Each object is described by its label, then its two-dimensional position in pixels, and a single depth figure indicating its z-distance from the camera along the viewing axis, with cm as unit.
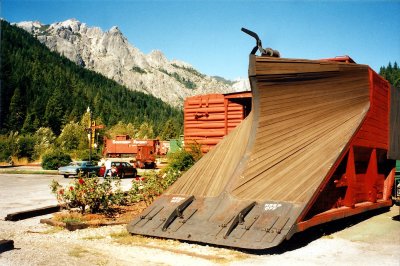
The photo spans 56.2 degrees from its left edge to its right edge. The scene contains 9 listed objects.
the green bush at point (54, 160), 3944
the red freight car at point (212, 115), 1892
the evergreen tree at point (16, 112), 9443
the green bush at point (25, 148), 5159
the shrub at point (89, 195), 1145
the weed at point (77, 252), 719
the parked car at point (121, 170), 2880
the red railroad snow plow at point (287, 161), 821
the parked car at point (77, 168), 2931
